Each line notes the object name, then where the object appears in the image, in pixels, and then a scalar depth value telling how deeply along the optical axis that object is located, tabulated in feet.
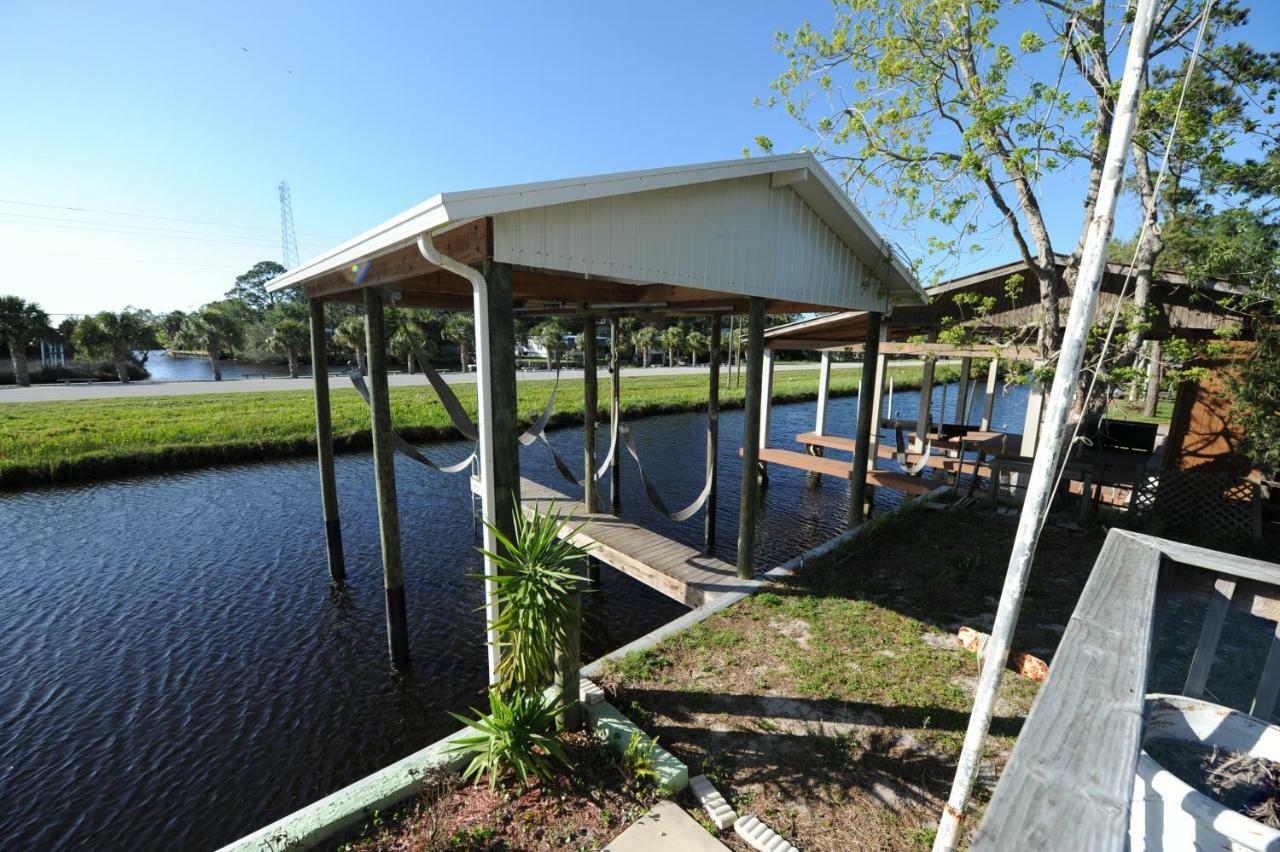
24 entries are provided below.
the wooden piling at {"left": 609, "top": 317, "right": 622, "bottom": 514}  29.25
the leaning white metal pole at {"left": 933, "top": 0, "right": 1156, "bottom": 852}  5.83
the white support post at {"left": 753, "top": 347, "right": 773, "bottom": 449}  37.19
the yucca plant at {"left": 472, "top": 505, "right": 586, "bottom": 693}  10.59
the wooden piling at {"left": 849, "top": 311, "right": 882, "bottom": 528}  23.65
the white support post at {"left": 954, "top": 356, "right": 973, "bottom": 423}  34.73
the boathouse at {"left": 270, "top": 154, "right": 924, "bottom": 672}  11.35
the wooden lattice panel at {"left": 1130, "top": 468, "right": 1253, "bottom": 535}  23.47
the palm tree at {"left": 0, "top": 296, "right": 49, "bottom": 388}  84.74
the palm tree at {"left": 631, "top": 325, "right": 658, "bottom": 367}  142.66
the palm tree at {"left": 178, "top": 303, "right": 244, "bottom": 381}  107.06
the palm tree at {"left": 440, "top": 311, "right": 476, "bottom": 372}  119.03
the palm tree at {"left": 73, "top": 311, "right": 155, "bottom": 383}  94.58
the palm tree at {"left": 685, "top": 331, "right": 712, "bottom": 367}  136.87
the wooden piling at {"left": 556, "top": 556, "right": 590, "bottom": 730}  11.21
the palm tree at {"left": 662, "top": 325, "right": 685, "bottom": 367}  138.31
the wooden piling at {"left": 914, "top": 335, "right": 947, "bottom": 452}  30.02
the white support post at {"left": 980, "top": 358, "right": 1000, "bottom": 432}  32.59
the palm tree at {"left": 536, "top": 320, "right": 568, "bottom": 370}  117.39
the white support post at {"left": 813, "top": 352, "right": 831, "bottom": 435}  38.83
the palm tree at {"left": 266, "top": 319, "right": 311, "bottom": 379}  107.14
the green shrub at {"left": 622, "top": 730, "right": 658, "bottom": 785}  10.47
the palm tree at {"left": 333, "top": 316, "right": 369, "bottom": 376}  95.45
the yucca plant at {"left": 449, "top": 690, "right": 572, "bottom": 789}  10.37
